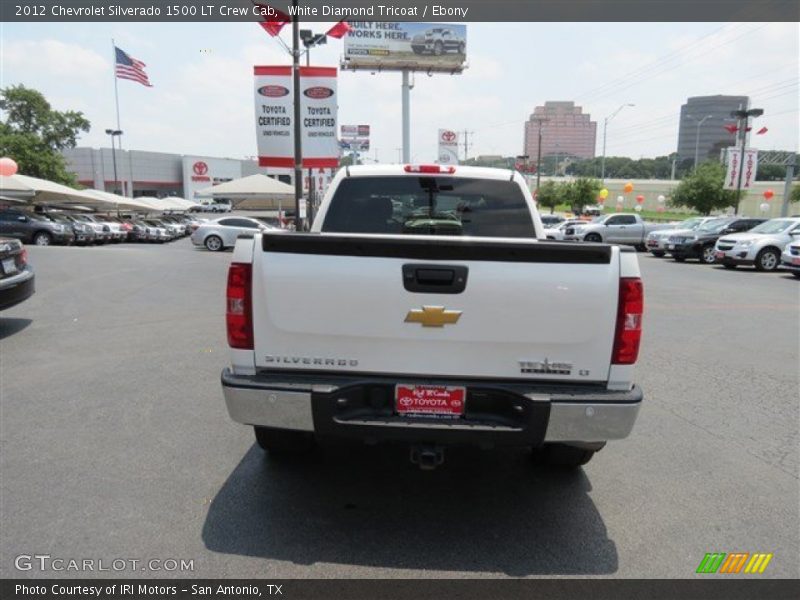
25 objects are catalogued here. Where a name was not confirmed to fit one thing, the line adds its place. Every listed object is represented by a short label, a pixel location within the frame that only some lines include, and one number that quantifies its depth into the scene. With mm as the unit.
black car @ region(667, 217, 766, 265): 21594
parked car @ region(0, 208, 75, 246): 25469
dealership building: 83688
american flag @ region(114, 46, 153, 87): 32562
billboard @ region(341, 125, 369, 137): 77375
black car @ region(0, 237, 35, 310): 7801
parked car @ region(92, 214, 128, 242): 31891
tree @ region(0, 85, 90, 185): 51531
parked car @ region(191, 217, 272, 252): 24672
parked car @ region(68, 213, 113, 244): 29611
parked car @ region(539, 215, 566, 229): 39288
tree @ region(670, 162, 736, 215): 44281
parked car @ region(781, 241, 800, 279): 15852
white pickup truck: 2947
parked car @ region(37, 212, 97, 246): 27338
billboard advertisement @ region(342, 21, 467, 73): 60406
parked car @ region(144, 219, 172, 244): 34719
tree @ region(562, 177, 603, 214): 59938
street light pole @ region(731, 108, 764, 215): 33006
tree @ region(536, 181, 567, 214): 74688
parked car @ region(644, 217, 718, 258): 23938
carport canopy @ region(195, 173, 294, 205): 33000
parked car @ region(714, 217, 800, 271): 18328
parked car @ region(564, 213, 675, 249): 28747
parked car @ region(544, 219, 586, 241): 32781
